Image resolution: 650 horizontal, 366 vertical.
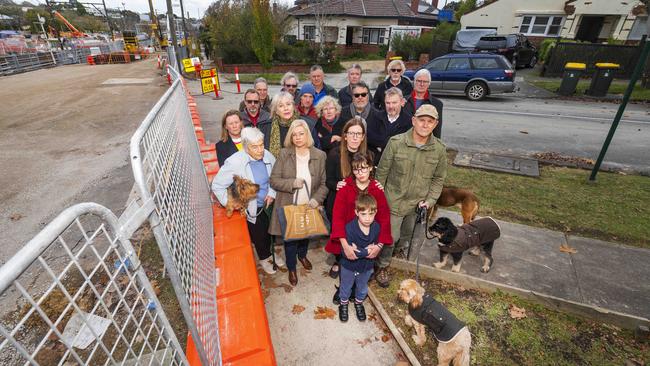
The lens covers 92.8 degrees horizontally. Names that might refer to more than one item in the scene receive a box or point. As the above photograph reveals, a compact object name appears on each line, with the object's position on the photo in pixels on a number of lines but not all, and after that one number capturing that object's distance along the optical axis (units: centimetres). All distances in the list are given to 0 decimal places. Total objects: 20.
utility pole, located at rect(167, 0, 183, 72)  1788
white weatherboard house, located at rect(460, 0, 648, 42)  2161
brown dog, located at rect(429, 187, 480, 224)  416
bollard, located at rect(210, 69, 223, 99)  1429
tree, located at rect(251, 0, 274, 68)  1948
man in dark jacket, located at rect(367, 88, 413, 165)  391
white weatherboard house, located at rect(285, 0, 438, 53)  3191
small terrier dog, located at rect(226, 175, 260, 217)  336
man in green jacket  329
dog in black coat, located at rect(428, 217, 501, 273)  346
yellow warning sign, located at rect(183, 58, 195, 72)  1832
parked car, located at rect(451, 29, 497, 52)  1880
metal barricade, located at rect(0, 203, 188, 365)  92
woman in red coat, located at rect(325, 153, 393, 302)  305
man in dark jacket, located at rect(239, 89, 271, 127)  438
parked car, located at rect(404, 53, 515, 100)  1242
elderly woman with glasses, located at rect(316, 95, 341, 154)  413
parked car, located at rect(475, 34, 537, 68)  1798
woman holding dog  336
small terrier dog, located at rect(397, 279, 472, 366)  271
